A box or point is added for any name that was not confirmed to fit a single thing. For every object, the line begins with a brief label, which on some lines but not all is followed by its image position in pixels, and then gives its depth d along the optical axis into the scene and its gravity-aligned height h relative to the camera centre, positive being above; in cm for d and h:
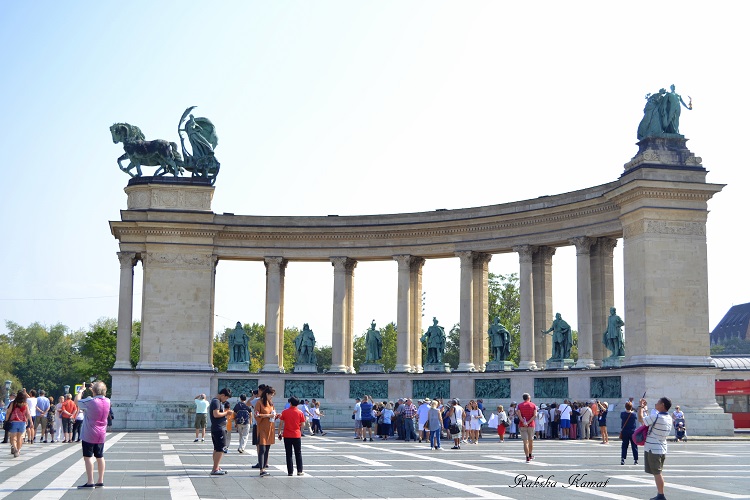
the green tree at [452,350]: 13450 +529
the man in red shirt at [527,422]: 3381 -102
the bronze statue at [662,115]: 5469 +1467
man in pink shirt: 2398 -87
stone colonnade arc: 5891 +840
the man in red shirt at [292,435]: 2773 -120
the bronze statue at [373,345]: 6706 +297
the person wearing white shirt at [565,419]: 5056 -135
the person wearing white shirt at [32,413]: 4465 -106
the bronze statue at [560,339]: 5831 +296
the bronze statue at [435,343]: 6494 +300
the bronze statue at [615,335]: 5472 +300
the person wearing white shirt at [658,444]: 2205 -113
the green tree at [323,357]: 16052 +521
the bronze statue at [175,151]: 6612 +1532
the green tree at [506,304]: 11181 +946
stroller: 4719 -173
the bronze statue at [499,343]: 6166 +286
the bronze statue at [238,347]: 6565 +273
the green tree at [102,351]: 11562 +441
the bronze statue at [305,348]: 6631 +270
